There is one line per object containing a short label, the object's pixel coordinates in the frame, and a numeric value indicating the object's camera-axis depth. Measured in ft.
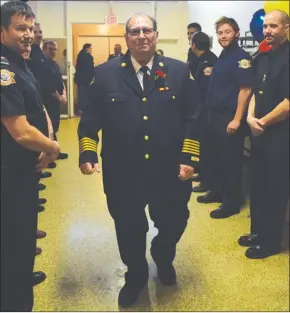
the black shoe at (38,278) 4.54
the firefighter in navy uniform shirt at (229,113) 5.60
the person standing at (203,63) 7.34
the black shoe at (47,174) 8.17
